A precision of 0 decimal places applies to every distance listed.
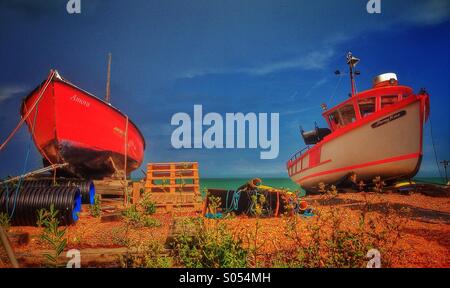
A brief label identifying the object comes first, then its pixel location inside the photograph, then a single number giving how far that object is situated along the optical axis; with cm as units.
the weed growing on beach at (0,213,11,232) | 482
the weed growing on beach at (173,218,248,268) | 319
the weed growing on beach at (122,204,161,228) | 638
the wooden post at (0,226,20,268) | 242
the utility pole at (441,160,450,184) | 1690
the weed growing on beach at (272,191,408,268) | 314
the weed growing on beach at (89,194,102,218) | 713
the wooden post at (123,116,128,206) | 828
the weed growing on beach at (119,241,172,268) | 331
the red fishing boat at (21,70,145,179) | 941
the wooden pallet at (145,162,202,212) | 820
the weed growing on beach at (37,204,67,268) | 309
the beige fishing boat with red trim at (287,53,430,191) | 1015
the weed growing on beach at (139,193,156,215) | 747
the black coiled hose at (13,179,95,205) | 845
